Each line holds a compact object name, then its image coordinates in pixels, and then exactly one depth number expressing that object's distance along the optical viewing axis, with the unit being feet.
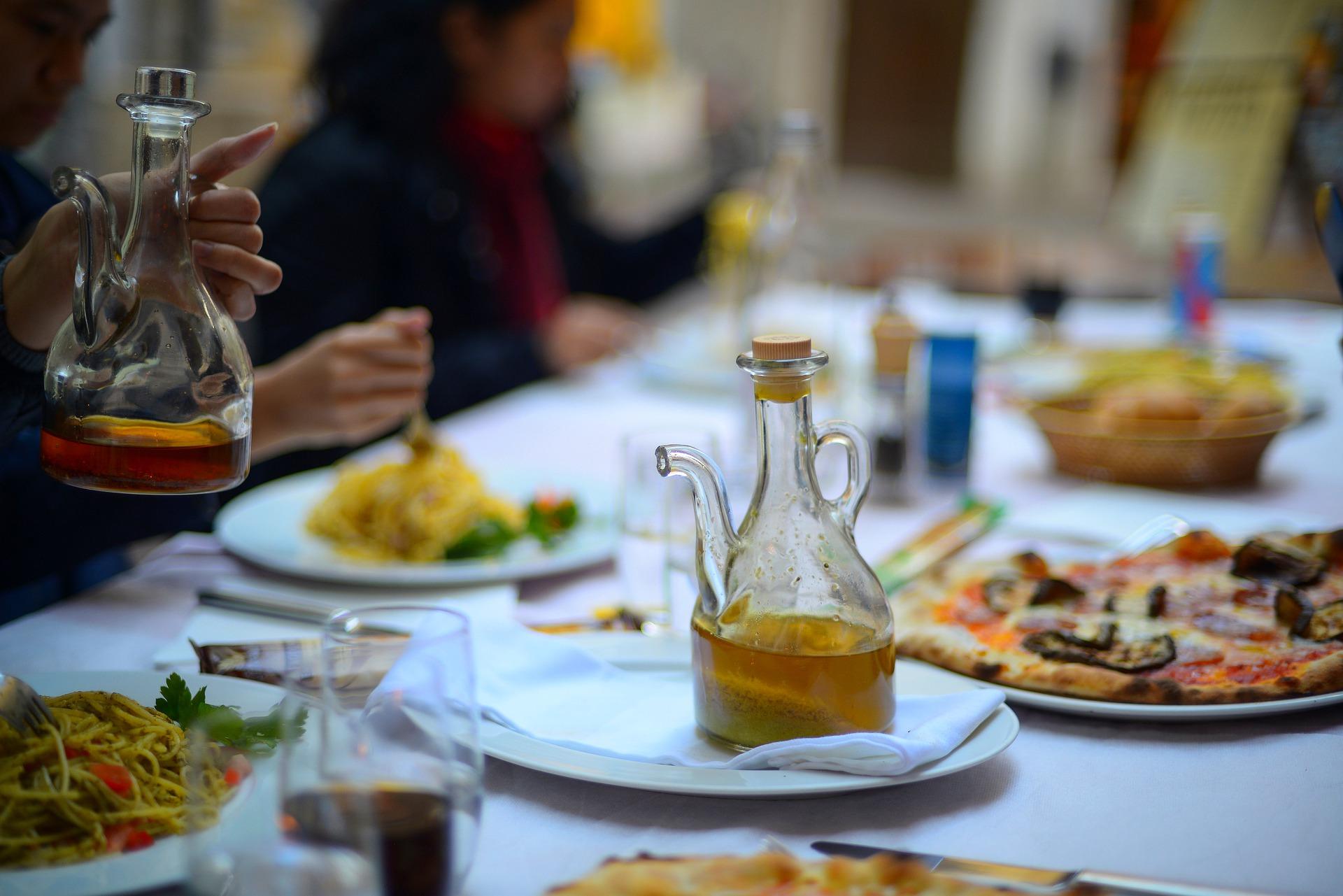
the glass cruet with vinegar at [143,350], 3.11
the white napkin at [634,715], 2.92
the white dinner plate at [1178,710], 3.43
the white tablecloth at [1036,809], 2.76
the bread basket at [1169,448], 6.13
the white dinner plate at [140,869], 2.19
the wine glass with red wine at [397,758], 2.10
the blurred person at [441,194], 9.33
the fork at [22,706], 2.74
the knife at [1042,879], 2.52
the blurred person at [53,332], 3.49
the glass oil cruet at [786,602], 3.04
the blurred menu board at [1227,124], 12.87
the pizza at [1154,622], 3.59
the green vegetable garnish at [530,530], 5.08
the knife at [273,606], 4.21
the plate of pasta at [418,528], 4.84
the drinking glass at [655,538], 4.29
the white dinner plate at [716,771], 2.86
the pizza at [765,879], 2.46
